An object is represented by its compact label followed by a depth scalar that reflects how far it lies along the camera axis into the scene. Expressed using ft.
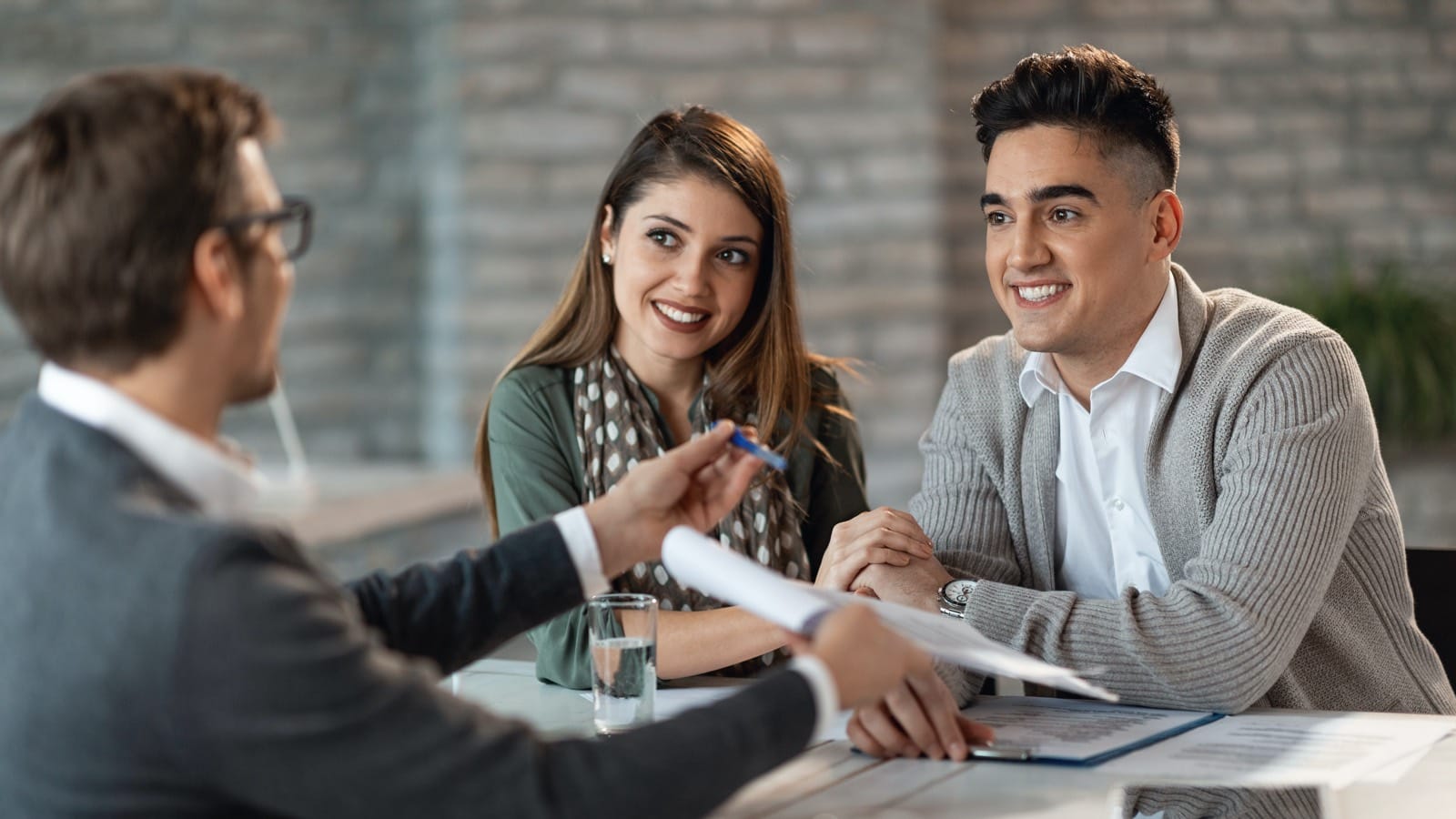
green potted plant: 14.78
